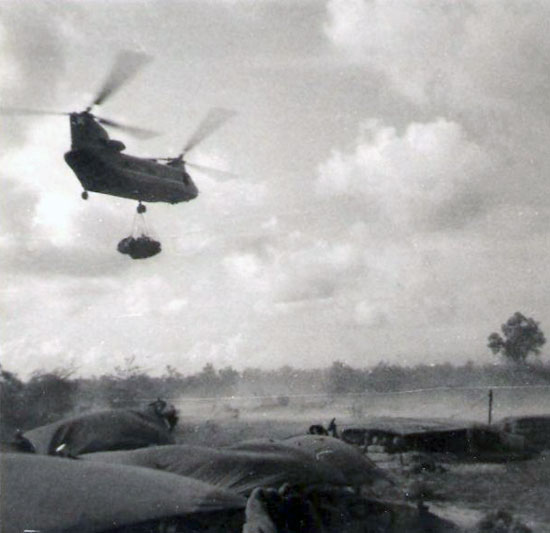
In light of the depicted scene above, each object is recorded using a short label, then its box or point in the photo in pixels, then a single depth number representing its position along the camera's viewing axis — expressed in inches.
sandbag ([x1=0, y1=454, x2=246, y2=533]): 189.9
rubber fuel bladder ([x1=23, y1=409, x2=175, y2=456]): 319.9
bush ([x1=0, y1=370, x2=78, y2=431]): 650.2
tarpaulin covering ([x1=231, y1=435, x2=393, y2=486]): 268.8
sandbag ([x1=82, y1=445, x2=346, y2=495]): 236.8
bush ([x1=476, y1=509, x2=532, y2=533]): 253.4
